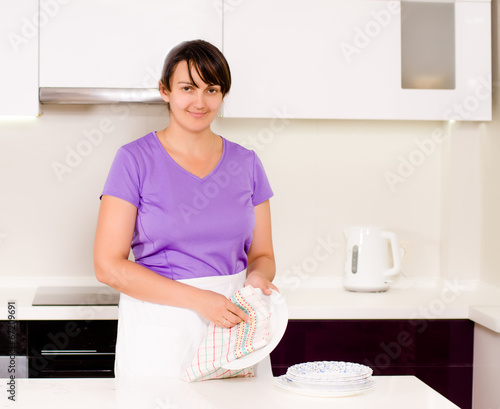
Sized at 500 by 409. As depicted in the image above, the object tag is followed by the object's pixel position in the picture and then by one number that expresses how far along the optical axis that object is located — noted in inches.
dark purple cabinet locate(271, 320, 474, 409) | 80.8
